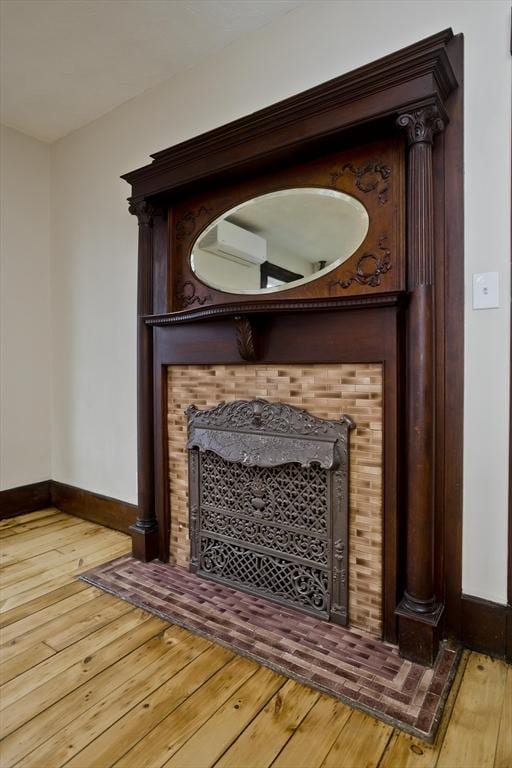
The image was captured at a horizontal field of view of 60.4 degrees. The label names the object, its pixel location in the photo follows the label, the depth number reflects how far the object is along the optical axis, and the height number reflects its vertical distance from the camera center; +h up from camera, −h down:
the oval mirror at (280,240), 1.82 +0.61
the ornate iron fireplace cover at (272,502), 1.83 -0.58
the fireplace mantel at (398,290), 1.59 +0.34
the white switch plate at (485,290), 1.61 +0.31
